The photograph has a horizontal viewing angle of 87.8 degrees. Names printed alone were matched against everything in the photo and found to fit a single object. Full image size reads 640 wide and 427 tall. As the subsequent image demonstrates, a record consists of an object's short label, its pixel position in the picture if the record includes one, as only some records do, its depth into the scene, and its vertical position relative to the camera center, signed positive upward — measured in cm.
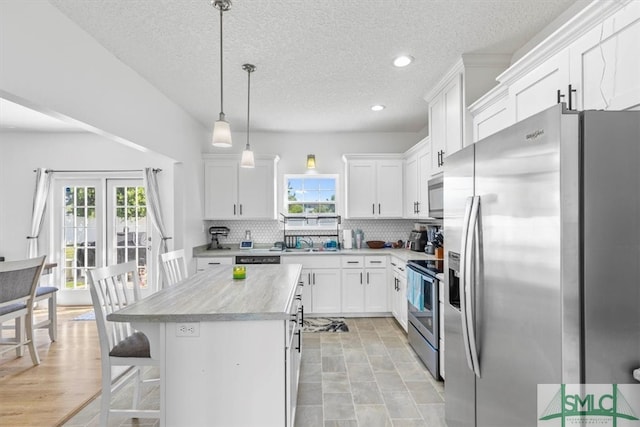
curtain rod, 501 +69
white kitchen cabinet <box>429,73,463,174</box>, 282 +87
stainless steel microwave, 306 +19
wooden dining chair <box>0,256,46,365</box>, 302 -78
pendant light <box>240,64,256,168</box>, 283 +52
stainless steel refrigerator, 105 -13
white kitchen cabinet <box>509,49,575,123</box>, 159 +69
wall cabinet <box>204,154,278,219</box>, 486 +42
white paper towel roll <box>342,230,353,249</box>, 498 -35
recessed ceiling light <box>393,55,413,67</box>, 269 +128
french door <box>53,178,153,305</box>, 506 -17
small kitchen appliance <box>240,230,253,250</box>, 492 -42
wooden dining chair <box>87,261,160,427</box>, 192 -78
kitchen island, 163 -74
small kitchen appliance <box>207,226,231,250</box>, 502 -27
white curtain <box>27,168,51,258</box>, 485 +12
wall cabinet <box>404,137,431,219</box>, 398 +48
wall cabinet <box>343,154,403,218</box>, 491 +46
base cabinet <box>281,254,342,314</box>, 456 -94
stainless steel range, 279 -86
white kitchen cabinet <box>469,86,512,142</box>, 218 +74
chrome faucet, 507 -39
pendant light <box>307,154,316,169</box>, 482 +78
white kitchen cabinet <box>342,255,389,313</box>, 458 -95
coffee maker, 455 -33
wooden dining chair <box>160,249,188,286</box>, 272 -44
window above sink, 521 +30
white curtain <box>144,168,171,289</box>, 457 +18
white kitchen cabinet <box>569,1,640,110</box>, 124 +62
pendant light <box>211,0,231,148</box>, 212 +52
